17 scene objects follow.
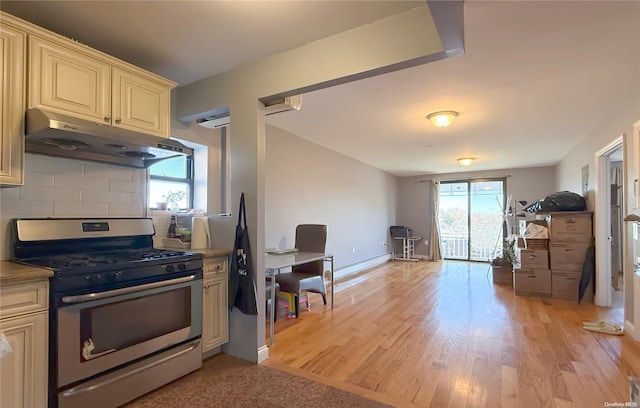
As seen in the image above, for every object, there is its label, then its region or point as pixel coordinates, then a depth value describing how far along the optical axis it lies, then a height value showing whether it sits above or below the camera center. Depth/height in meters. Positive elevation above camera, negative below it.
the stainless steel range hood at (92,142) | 1.78 +0.42
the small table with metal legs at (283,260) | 2.88 -0.57
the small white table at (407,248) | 8.54 -1.13
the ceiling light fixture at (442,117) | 3.55 +1.02
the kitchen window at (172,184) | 2.85 +0.21
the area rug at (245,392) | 1.96 -1.21
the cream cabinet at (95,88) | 1.84 +0.78
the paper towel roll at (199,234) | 2.69 -0.23
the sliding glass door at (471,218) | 7.89 -0.28
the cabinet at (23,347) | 1.49 -0.69
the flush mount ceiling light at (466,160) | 6.20 +0.92
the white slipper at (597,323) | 3.29 -1.23
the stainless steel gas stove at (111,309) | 1.68 -0.62
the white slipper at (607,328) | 3.14 -1.23
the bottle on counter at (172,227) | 2.83 -0.19
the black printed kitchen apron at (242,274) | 2.41 -0.52
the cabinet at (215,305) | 2.43 -0.77
